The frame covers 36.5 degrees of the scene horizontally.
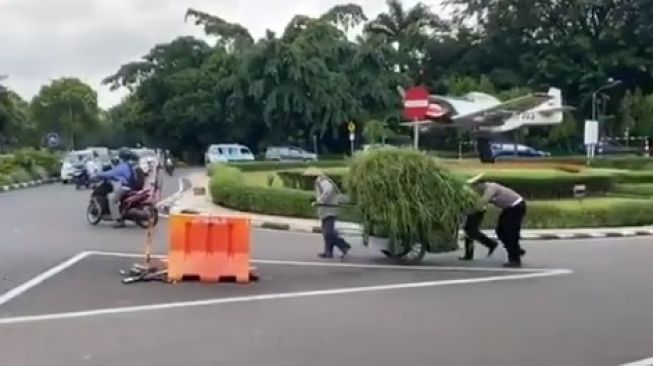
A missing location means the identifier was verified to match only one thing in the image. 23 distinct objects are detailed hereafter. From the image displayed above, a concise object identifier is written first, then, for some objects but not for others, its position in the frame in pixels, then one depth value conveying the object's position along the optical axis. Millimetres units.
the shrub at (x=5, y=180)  40375
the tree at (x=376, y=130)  57219
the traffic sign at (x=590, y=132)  52331
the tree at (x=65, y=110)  83875
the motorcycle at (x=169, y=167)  54497
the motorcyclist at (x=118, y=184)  21500
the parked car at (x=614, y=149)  67875
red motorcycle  21391
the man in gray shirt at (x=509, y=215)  15680
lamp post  72244
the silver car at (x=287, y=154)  63000
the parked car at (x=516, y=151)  63219
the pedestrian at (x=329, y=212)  16141
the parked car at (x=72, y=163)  45219
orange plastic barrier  13242
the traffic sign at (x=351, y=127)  65712
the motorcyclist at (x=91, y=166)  40388
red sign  26578
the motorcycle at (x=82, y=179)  40625
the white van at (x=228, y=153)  60594
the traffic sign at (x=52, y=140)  65044
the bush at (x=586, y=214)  23109
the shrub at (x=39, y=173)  46269
